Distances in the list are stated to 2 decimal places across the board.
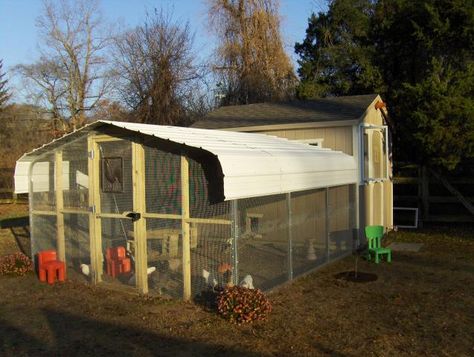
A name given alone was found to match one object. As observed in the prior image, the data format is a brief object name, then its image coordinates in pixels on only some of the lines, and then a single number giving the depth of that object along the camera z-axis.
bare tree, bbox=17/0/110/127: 32.94
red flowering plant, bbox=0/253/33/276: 9.22
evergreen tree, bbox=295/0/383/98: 17.88
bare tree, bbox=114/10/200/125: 23.91
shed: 11.89
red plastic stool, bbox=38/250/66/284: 8.52
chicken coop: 6.93
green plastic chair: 10.03
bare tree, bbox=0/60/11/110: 36.38
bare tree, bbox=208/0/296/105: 23.11
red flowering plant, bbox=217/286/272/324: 6.18
